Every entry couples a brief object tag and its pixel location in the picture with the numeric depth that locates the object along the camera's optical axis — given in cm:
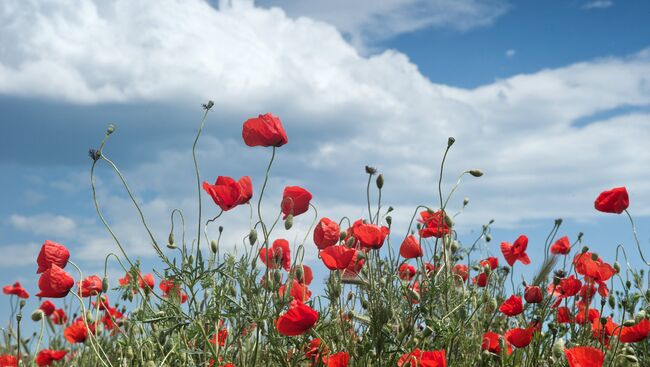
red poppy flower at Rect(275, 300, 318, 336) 274
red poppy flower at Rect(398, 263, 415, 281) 455
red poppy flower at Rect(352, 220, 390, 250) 350
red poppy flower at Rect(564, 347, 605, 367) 269
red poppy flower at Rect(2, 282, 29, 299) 645
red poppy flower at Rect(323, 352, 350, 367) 292
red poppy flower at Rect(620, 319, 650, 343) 348
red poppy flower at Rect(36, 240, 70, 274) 341
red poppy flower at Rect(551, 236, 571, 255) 489
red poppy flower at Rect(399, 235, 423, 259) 389
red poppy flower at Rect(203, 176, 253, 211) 316
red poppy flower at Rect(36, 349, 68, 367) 425
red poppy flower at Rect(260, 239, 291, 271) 348
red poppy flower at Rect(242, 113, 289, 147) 322
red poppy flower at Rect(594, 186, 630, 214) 427
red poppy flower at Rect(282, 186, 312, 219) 347
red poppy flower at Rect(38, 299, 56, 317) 565
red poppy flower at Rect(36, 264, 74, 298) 325
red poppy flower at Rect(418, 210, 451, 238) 371
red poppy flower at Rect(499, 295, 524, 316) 376
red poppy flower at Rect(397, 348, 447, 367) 268
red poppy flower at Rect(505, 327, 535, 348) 335
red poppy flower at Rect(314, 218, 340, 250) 360
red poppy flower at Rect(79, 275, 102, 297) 390
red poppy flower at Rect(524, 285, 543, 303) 405
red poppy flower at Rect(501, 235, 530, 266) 471
